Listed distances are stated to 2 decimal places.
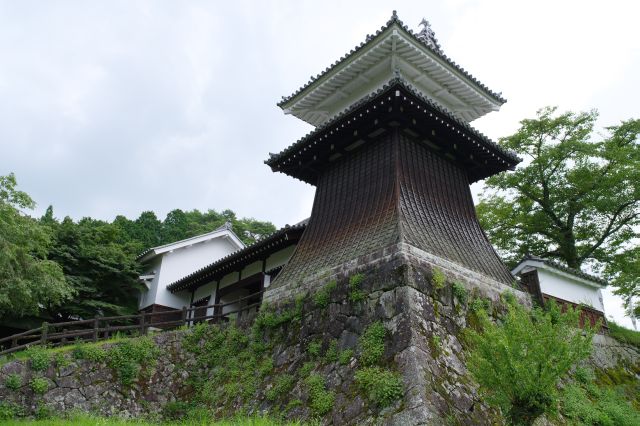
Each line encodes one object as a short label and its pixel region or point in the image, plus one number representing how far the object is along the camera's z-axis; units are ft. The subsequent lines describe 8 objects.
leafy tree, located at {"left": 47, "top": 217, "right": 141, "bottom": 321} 72.13
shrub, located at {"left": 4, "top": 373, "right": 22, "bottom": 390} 40.60
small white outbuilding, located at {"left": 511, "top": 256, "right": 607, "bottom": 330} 46.62
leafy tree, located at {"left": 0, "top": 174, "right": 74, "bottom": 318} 51.55
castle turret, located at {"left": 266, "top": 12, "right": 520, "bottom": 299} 41.39
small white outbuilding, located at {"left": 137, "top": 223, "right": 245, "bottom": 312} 79.56
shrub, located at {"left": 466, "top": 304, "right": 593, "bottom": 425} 26.66
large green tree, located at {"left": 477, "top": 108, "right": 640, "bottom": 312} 66.33
